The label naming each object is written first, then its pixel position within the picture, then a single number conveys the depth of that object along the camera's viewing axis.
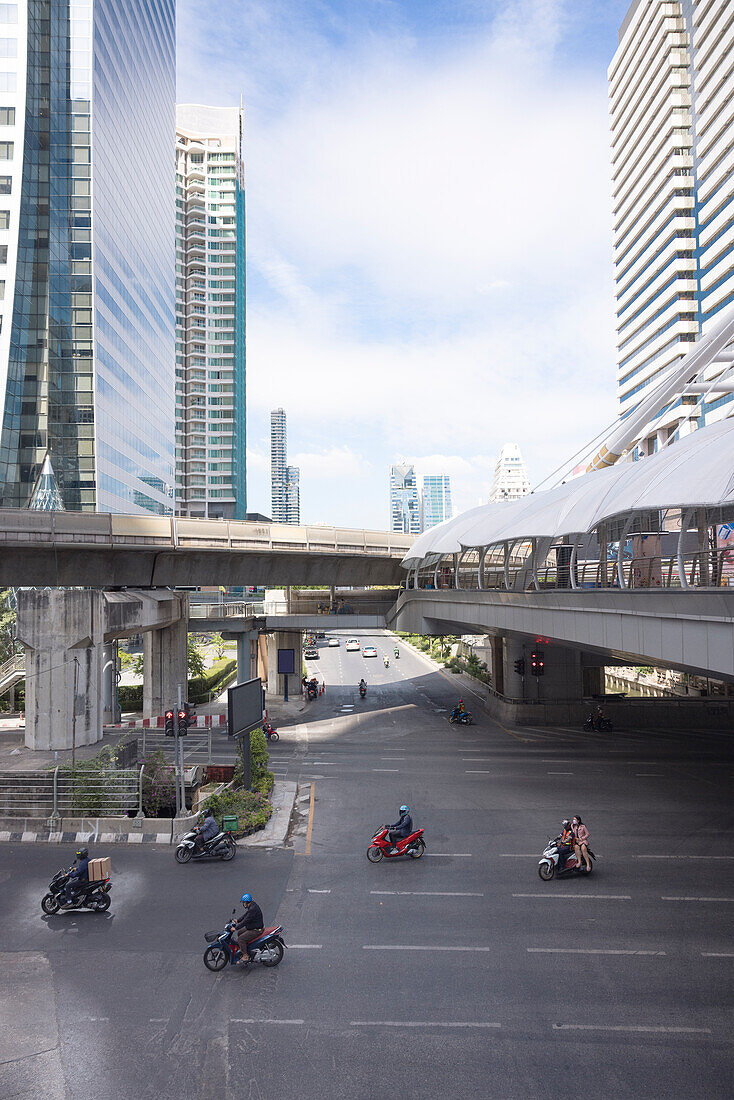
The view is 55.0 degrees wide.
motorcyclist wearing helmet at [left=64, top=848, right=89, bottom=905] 14.91
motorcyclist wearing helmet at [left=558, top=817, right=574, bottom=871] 16.45
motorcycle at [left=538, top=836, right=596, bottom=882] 16.36
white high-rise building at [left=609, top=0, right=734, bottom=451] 85.31
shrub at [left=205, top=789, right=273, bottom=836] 19.98
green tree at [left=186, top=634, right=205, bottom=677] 51.91
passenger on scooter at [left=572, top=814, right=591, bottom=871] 16.50
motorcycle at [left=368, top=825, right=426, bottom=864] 17.81
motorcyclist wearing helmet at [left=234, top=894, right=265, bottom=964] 12.62
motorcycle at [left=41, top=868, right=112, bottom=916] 14.91
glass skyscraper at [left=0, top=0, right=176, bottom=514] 72.44
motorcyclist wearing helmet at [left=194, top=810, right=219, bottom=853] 17.77
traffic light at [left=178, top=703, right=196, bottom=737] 24.47
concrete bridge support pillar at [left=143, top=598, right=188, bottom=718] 41.31
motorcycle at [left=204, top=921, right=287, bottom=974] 12.57
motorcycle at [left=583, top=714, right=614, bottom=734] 35.66
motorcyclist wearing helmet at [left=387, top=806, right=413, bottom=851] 17.89
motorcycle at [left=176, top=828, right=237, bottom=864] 17.78
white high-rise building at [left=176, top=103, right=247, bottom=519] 134.50
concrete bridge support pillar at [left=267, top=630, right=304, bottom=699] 48.47
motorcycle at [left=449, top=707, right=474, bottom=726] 38.72
